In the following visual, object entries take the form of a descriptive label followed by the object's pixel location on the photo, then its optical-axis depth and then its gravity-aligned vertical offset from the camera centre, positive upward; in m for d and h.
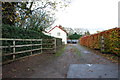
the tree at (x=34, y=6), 6.88 +3.13
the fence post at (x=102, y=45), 8.32 -0.46
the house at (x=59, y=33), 35.62 +2.58
